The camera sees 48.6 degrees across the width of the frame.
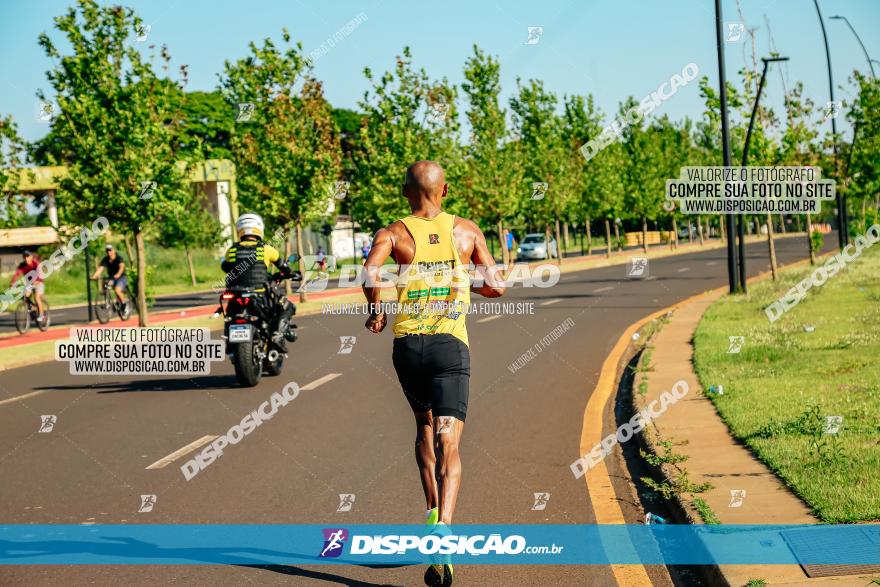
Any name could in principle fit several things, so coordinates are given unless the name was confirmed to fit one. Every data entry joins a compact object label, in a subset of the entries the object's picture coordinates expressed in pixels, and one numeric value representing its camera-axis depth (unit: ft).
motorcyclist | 39.50
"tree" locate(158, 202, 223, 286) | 162.71
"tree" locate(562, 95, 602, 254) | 184.55
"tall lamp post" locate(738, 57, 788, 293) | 76.07
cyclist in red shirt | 78.54
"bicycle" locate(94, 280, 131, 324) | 87.04
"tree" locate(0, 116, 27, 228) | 72.84
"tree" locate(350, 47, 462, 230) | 112.47
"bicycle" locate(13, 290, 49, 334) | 79.82
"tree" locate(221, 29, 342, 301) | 98.37
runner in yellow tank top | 16.96
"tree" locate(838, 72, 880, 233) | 103.84
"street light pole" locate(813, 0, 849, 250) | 133.59
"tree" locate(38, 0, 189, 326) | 70.54
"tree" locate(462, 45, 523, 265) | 145.69
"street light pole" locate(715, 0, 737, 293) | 72.64
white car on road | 206.39
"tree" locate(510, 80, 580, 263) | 168.25
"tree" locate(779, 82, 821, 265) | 85.40
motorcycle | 40.29
